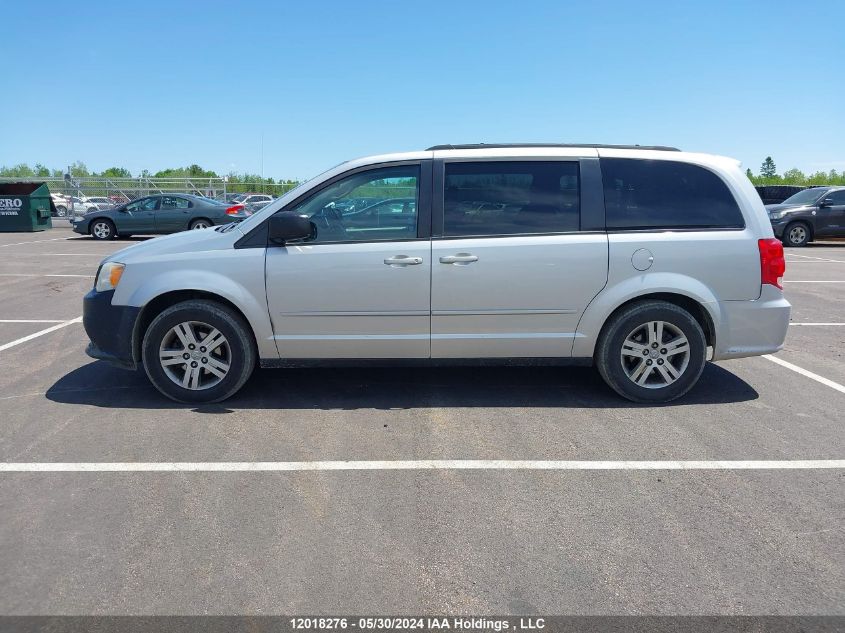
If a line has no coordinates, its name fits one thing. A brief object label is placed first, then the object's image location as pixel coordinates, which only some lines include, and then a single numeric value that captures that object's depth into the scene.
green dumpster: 23.77
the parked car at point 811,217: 18.78
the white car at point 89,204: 34.16
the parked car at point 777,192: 30.69
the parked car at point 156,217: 20.16
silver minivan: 4.96
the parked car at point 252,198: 34.87
